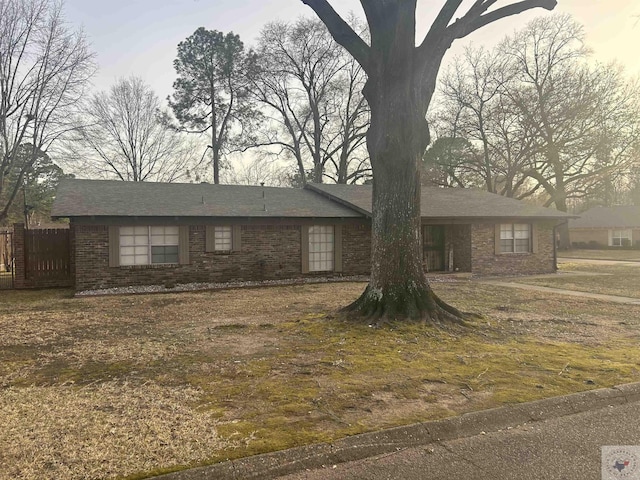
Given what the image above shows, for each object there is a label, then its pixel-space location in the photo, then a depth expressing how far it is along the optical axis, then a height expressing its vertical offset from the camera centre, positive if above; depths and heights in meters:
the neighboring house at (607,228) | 38.50 +1.13
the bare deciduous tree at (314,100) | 33.06 +10.93
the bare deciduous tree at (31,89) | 19.27 +7.12
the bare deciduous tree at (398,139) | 8.31 +1.97
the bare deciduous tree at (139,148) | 32.31 +7.54
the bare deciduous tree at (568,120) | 28.03 +7.70
